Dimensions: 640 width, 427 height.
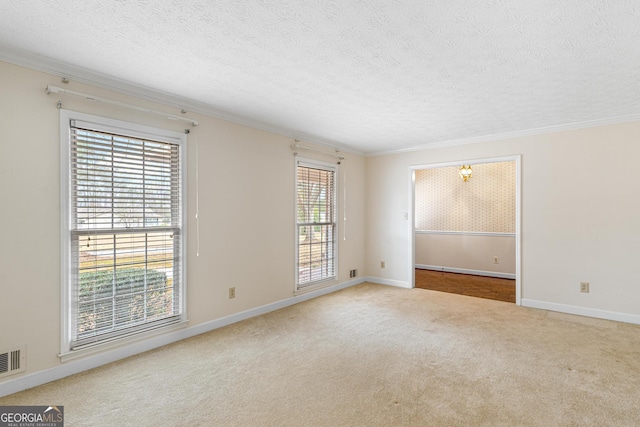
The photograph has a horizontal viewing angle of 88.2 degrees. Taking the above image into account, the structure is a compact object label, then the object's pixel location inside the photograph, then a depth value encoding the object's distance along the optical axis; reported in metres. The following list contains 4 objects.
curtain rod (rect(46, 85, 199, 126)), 2.46
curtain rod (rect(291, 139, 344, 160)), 4.54
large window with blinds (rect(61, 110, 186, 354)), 2.60
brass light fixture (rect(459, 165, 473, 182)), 6.77
